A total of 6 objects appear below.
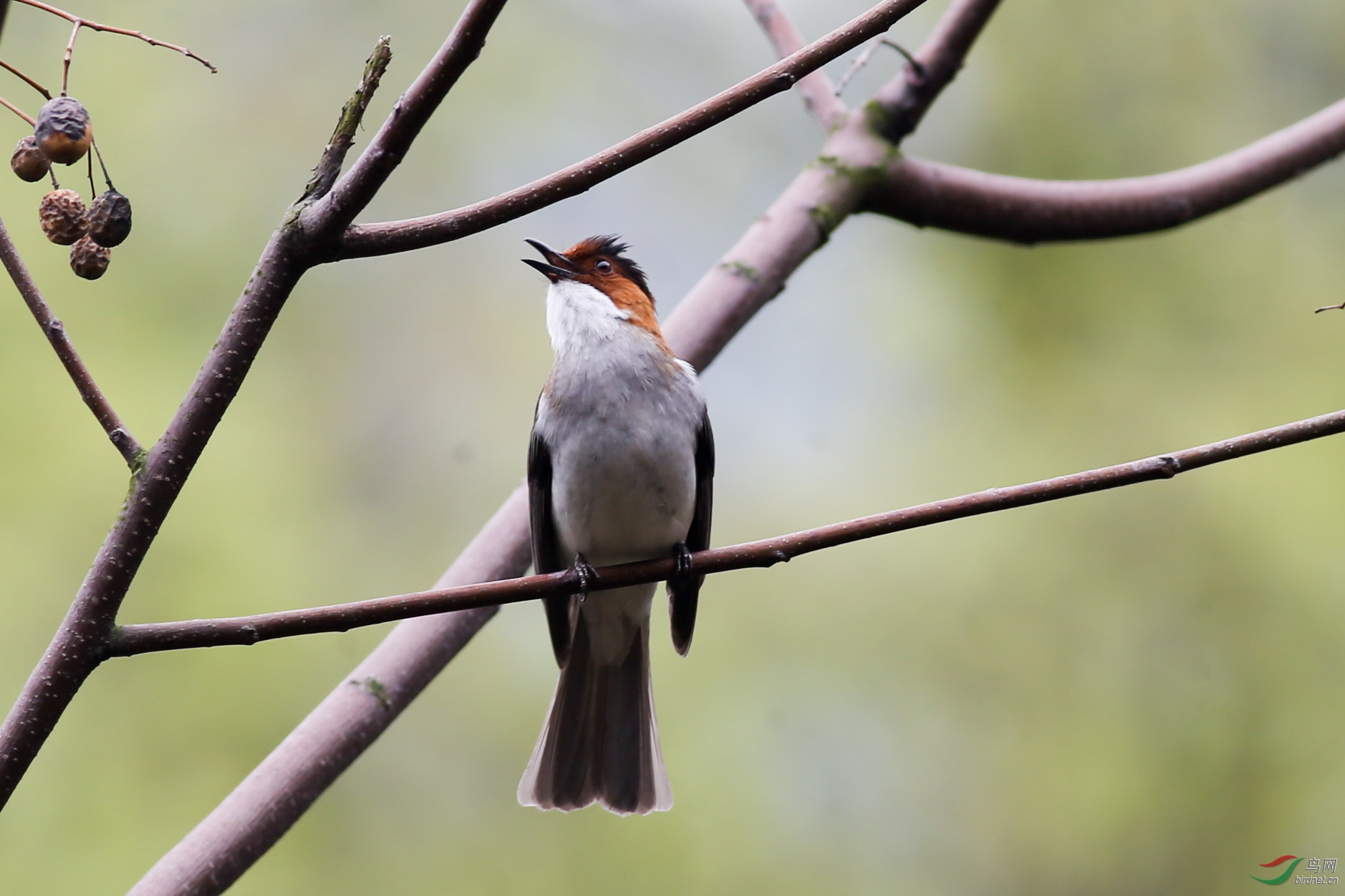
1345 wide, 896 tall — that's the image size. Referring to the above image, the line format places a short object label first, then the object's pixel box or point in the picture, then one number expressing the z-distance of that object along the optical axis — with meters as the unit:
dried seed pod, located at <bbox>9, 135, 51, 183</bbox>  7.52
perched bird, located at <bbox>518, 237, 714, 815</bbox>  7.68
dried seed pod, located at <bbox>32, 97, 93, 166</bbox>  7.26
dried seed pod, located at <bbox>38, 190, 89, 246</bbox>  7.53
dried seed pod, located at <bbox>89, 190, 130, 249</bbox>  7.53
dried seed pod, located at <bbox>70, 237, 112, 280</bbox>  7.53
